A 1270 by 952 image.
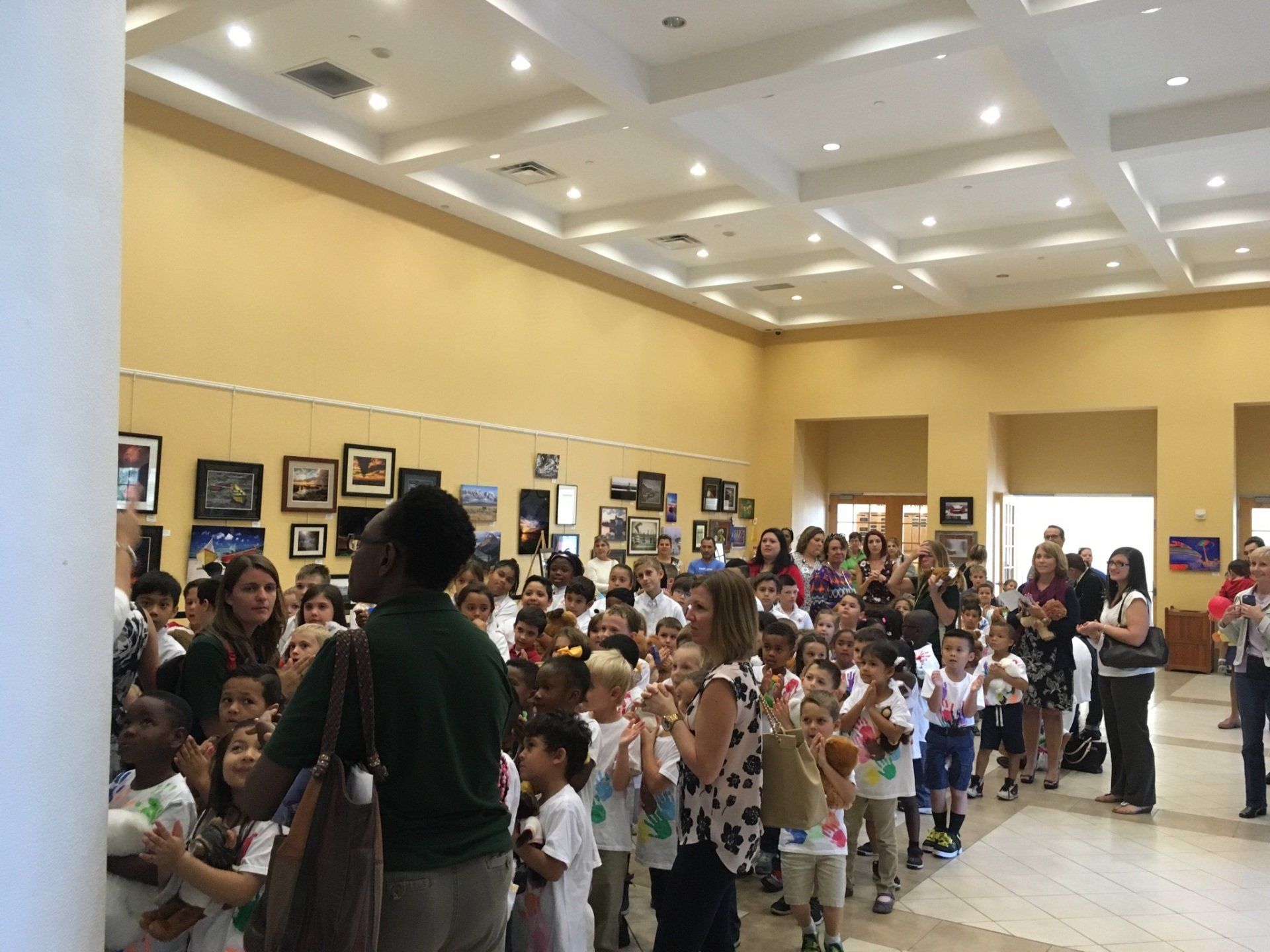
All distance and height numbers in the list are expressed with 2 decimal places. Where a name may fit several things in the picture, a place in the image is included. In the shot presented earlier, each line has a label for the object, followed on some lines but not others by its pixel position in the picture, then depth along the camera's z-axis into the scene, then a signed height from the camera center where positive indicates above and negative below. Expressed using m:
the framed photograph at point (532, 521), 13.30 +0.02
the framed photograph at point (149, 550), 8.86 -0.28
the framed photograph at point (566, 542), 13.86 -0.28
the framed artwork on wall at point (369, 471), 11.08 +0.56
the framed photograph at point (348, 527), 10.94 -0.07
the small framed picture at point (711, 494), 17.58 +0.53
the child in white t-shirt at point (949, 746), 6.16 -1.34
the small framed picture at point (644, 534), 15.55 -0.17
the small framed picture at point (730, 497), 18.27 +0.49
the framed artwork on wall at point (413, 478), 11.63 +0.50
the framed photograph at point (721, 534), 17.78 -0.16
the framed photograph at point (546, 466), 13.62 +0.76
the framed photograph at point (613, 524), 14.91 -0.01
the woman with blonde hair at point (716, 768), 3.16 -0.77
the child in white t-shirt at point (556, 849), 3.38 -1.10
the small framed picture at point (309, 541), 10.48 -0.22
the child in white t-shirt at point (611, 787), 4.19 -1.10
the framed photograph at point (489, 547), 12.41 -0.32
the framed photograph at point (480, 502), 12.48 +0.25
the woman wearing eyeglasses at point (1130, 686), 7.01 -1.11
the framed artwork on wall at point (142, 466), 8.89 +0.46
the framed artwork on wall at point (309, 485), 10.41 +0.37
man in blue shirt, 12.53 -0.48
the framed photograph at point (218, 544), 9.47 -0.24
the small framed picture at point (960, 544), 17.50 -0.30
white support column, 1.71 +0.11
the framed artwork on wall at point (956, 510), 17.58 +0.29
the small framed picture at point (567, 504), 14.01 +0.25
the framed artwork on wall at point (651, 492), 15.73 +0.50
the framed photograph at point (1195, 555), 15.56 -0.39
